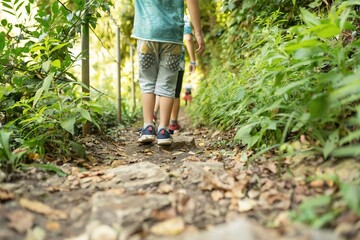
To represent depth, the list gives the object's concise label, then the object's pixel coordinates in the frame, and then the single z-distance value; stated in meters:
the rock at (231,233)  0.95
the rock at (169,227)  1.19
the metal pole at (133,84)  7.20
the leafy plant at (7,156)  1.75
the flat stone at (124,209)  1.23
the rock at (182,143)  2.99
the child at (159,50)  2.94
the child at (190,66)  4.58
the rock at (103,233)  1.15
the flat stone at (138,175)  1.74
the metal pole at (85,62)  3.11
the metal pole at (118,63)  5.21
